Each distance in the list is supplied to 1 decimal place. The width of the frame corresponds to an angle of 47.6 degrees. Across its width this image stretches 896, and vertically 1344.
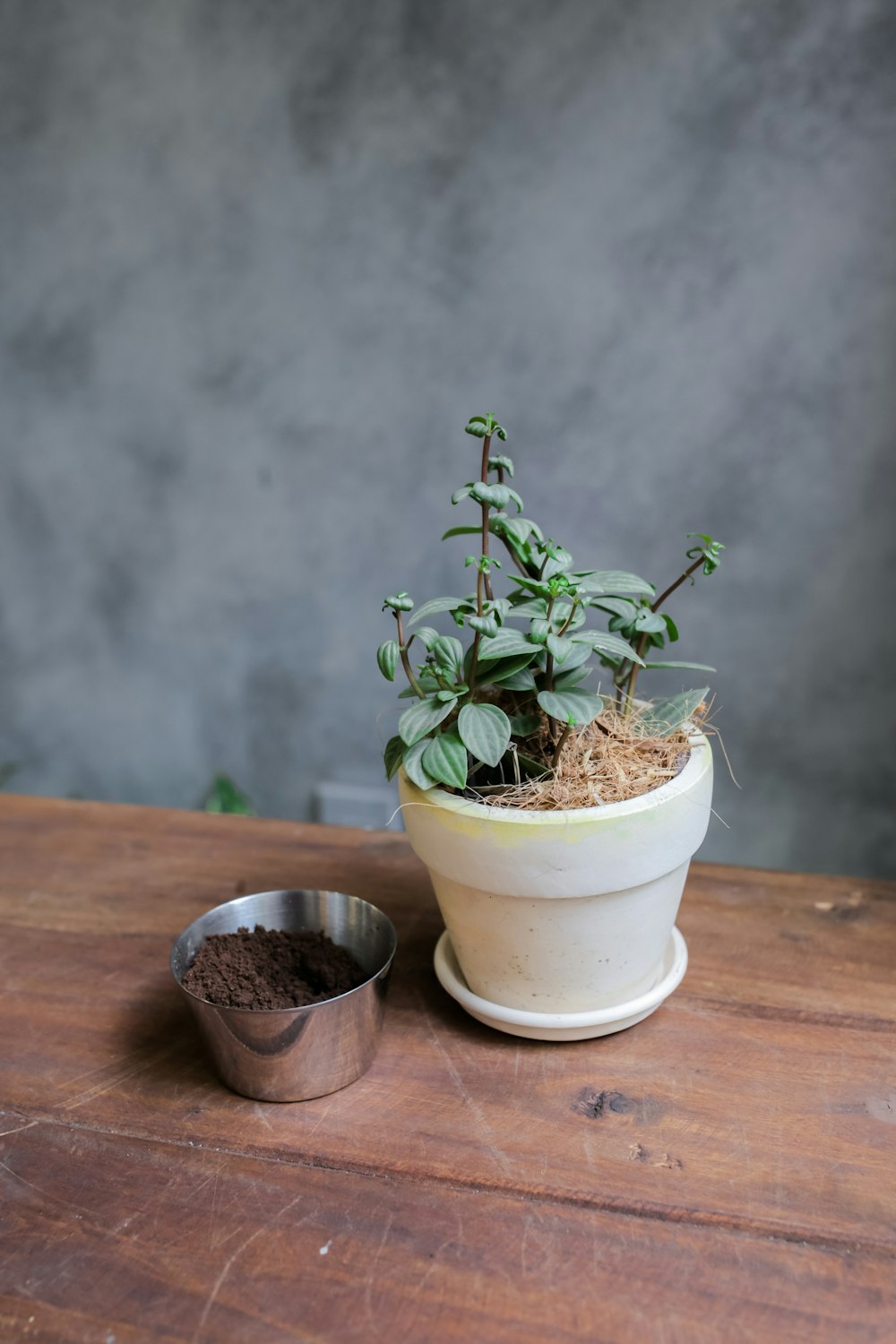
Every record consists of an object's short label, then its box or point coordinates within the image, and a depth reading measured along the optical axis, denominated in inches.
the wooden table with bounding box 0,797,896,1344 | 21.4
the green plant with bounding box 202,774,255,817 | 77.5
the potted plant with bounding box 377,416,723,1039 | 26.7
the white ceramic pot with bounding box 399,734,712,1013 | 26.4
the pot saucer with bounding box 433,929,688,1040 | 29.0
